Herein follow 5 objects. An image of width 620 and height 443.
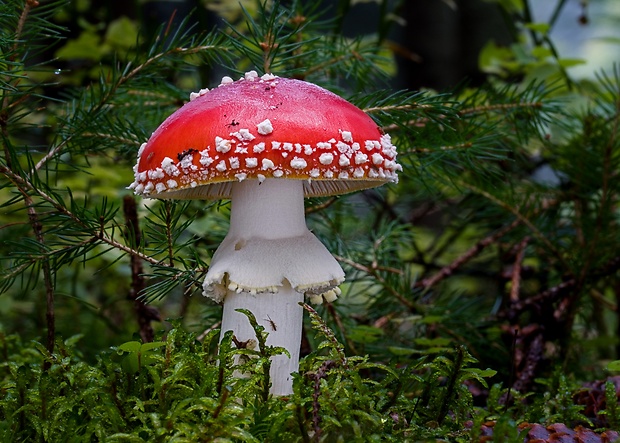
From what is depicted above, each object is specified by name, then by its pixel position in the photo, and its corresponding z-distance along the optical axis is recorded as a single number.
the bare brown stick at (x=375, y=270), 0.71
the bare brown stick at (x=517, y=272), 0.75
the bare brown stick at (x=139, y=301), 0.67
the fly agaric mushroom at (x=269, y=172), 0.58
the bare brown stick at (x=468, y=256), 0.79
